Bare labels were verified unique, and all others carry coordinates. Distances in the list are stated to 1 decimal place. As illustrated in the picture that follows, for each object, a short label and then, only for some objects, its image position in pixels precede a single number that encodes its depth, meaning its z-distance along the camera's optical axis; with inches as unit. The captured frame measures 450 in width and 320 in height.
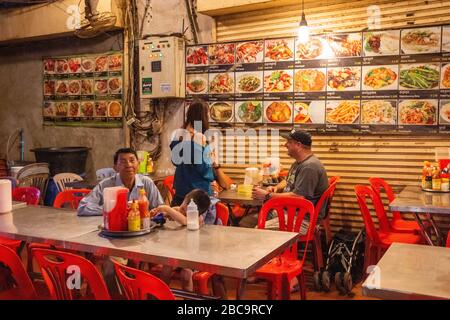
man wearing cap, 184.5
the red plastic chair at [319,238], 184.7
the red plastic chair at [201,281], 136.9
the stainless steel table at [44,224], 119.6
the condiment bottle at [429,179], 191.8
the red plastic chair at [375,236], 179.9
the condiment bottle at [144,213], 122.1
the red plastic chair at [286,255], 142.4
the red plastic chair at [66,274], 89.7
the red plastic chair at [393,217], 196.2
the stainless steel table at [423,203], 156.7
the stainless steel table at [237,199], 188.1
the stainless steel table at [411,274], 79.0
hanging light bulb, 207.9
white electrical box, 256.1
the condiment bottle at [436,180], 188.1
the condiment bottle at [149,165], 264.2
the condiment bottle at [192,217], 124.2
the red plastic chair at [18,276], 99.2
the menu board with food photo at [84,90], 290.7
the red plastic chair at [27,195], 184.5
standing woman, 168.6
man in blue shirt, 143.3
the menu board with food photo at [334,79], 203.0
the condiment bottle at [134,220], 119.3
